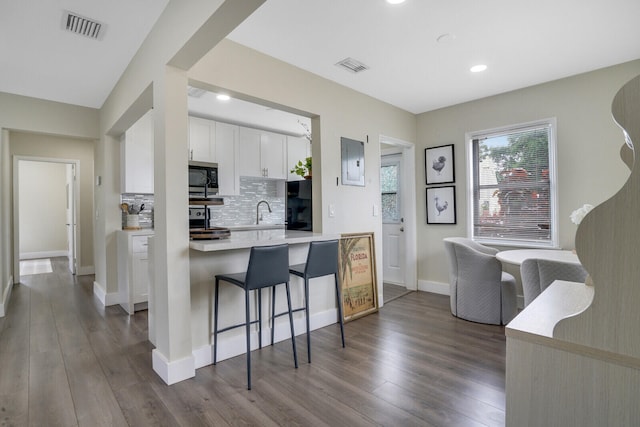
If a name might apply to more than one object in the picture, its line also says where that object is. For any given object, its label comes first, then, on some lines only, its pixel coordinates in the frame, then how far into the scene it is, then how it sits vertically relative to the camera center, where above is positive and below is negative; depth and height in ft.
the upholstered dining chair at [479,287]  10.82 -2.64
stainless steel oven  15.24 -0.11
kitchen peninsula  8.09 -2.23
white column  7.34 -0.32
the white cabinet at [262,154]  16.28 +3.10
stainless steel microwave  14.21 +1.66
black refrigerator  11.78 +0.27
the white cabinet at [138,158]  13.73 +2.47
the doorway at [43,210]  25.75 +0.60
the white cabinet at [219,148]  14.53 +3.08
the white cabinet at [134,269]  12.42 -2.07
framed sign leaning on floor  11.59 -2.35
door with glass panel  16.53 -0.51
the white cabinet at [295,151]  18.08 +3.49
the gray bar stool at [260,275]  7.35 -1.47
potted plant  12.00 +1.56
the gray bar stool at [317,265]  8.63 -1.44
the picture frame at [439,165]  14.33 +2.05
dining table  9.44 -1.43
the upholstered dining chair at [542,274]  7.65 -1.60
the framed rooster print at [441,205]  14.33 +0.25
